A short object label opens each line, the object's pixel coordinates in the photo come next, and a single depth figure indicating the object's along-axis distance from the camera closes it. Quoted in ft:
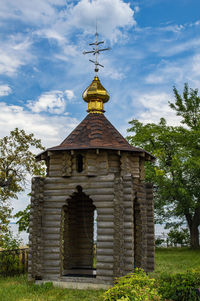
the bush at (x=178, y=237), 103.37
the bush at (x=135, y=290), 25.67
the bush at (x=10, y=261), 53.31
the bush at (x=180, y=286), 30.14
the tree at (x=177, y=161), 88.22
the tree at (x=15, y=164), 72.54
